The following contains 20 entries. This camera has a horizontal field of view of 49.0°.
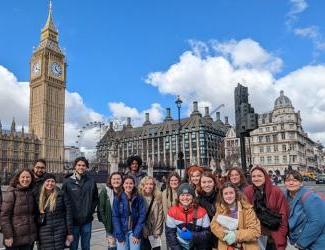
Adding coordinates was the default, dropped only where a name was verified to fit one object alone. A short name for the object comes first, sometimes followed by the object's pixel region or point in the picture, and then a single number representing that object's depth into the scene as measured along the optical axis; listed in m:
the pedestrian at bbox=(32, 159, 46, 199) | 5.53
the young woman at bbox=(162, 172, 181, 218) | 5.78
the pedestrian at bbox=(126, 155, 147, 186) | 6.85
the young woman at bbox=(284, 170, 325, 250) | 4.05
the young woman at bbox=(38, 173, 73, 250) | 5.30
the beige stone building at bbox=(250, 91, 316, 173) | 80.06
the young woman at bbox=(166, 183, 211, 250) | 4.56
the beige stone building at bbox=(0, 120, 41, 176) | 77.46
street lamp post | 22.14
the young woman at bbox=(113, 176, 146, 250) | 5.29
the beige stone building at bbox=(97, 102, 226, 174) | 97.44
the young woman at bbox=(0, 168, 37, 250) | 5.08
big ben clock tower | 87.81
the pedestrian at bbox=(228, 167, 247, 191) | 5.77
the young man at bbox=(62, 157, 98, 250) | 5.80
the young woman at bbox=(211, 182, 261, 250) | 4.34
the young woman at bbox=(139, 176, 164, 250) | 5.48
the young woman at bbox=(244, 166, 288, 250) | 4.47
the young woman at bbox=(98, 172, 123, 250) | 5.52
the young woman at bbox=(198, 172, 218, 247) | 4.96
